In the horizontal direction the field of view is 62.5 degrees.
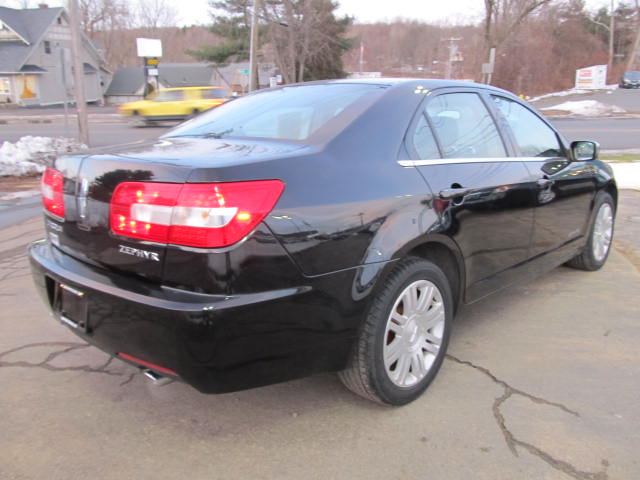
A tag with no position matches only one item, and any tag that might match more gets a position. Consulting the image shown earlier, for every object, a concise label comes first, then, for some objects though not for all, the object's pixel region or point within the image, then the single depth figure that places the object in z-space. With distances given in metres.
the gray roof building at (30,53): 43.81
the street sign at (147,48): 44.00
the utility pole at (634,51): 49.71
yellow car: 23.89
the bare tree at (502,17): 31.16
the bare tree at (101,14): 65.62
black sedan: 1.98
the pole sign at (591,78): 44.84
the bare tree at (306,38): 40.03
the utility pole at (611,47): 52.09
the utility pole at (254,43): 25.05
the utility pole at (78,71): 12.11
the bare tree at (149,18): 76.12
